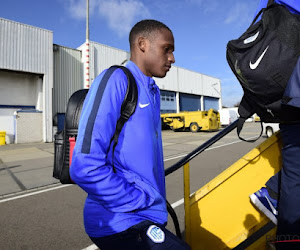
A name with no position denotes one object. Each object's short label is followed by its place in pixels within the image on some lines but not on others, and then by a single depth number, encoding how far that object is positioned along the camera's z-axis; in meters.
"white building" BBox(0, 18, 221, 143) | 13.72
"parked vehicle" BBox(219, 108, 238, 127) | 29.32
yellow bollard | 13.47
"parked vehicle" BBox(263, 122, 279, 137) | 10.67
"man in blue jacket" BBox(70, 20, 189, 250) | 0.86
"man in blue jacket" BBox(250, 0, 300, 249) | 1.08
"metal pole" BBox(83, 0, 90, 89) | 16.94
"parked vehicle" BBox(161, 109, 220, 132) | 17.98
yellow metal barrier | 1.43
